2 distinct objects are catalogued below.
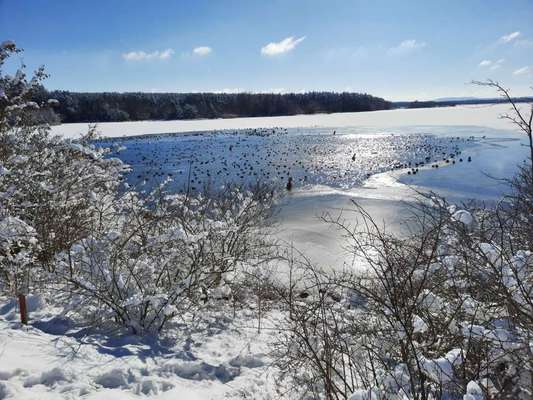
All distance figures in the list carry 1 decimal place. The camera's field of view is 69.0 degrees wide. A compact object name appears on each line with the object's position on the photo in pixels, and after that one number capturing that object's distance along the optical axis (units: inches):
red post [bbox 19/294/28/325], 154.5
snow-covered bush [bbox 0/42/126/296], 222.1
